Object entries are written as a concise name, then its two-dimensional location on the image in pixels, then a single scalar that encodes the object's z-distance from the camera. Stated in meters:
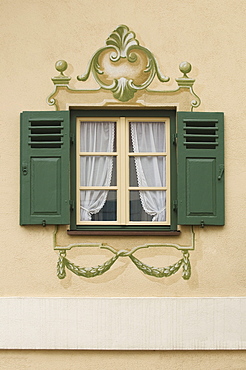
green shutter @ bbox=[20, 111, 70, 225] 10.82
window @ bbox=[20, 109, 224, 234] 10.85
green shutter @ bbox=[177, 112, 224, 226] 10.84
